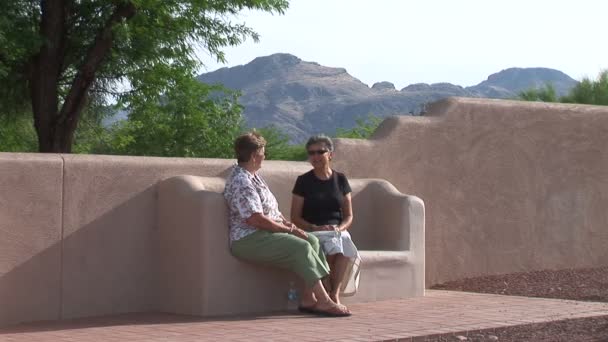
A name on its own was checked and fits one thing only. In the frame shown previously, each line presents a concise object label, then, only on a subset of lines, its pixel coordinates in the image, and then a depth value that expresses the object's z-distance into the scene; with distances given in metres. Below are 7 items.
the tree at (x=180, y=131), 24.98
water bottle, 9.62
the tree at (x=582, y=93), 22.85
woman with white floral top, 9.09
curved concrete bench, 9.11
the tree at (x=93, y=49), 20.38
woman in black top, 9.91
